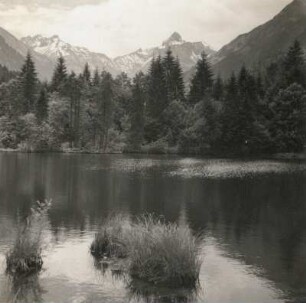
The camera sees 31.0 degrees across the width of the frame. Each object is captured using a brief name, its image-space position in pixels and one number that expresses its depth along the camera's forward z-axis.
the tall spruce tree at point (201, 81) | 97.81
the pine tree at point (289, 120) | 80.54
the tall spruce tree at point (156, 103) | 91.69
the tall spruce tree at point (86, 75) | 106.39
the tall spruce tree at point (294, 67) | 85.94
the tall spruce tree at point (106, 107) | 90.81
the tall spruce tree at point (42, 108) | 92.19
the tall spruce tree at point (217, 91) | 92.31
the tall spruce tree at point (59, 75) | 102.12
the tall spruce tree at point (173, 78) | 100.55
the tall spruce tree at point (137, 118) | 89.19
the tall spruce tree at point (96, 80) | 103.78
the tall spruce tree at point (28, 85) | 98.19
